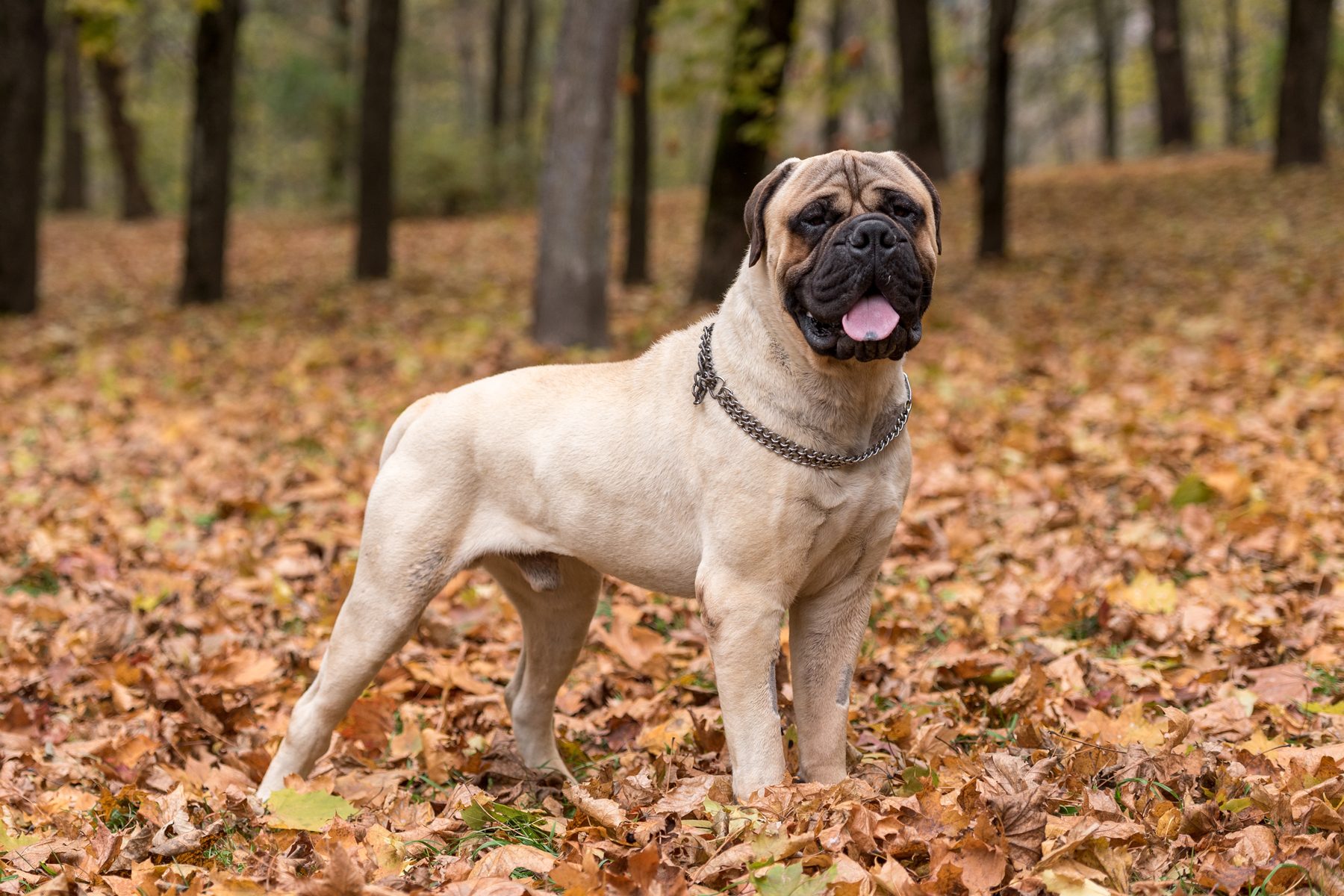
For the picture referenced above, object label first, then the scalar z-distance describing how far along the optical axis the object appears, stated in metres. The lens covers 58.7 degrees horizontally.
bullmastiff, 3.20
